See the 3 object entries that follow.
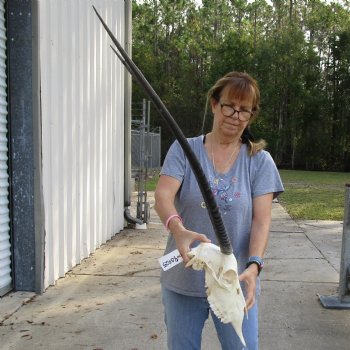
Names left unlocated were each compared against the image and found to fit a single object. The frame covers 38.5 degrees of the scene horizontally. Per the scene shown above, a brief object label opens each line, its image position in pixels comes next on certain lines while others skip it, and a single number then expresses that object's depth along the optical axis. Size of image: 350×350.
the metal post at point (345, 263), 4.24
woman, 2.09
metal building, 4.39
